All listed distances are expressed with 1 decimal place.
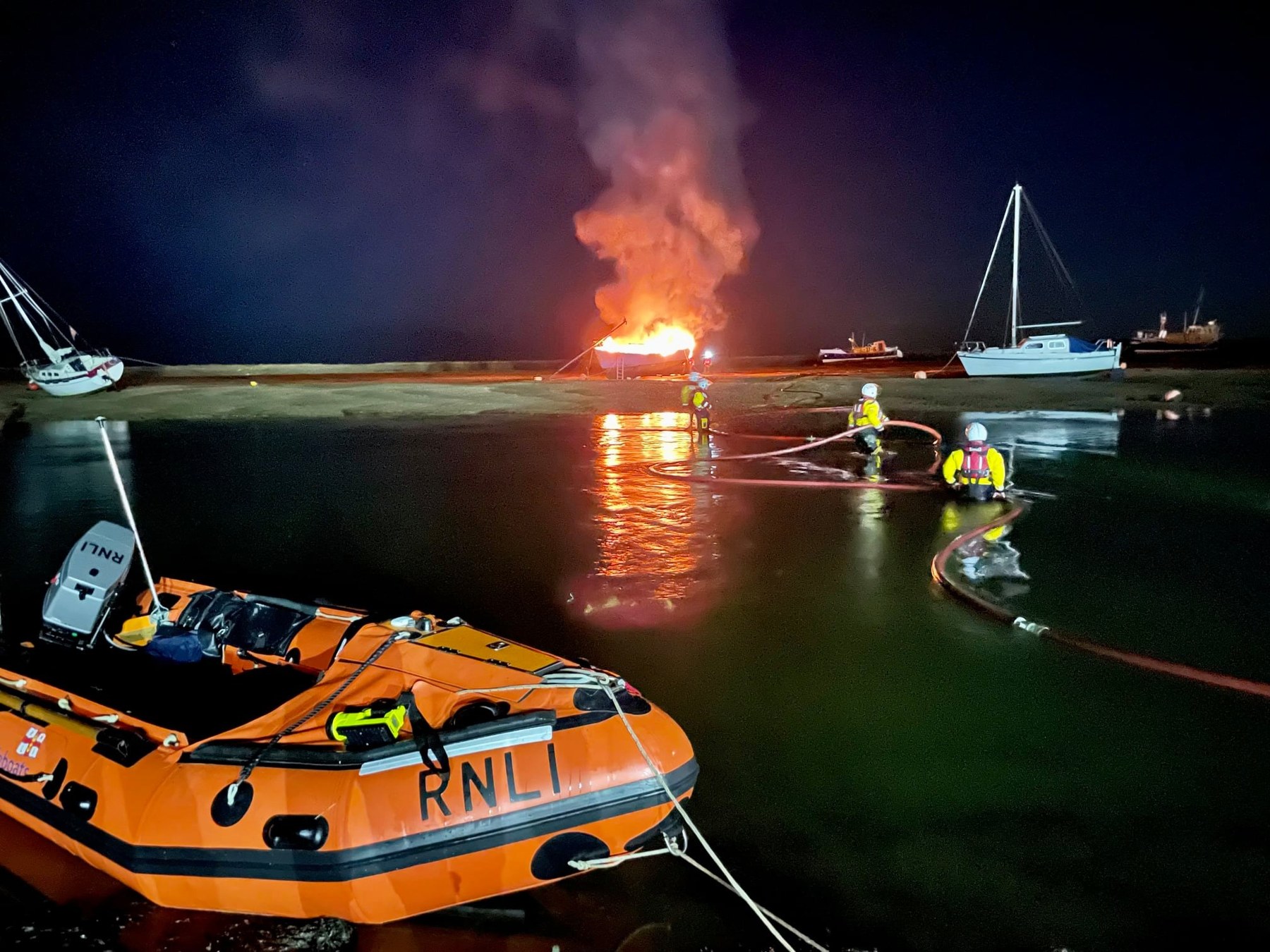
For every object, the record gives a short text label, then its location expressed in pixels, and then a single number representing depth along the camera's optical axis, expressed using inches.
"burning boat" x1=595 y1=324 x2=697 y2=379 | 1546.5
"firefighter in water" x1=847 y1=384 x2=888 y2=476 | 553.3
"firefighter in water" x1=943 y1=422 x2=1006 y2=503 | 430.3
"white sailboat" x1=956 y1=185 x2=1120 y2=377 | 1328.7
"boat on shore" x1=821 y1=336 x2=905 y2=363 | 2309.3
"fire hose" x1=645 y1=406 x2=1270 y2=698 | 210.7
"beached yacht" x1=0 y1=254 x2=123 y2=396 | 1321.4
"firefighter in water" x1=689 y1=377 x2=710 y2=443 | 676.1
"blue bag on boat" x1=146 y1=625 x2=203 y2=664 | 203.9
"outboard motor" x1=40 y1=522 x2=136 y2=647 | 206.8
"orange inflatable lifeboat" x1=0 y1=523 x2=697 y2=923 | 126.6
